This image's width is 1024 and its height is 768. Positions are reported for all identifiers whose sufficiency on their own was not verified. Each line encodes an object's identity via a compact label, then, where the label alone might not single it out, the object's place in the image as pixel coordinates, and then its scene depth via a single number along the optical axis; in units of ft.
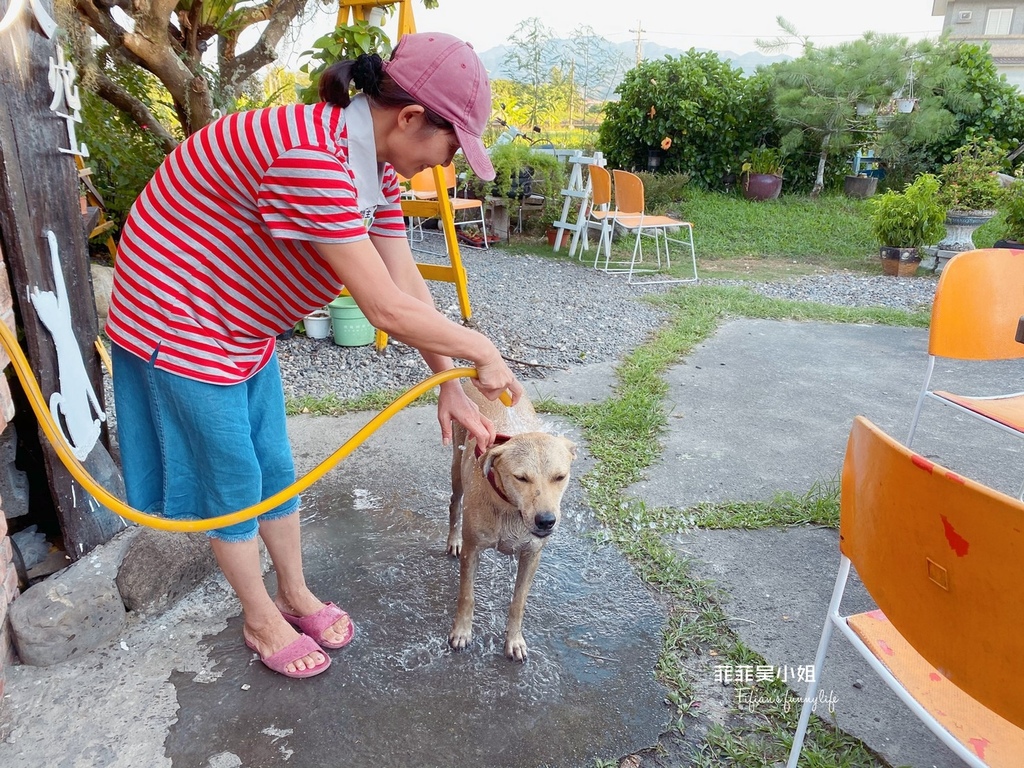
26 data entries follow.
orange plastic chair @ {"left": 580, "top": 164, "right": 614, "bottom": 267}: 28.78
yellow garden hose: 6.16
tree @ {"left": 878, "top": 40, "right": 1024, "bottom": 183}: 39.50
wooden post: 6.95
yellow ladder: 15.26
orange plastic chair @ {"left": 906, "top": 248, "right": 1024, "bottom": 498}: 9.30
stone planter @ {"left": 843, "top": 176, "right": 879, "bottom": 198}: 42.96
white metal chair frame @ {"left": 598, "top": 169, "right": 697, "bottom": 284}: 27.61
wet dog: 7.24
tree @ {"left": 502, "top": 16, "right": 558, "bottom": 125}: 41.02
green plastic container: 17.38
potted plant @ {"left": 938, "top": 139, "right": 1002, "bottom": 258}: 29.09
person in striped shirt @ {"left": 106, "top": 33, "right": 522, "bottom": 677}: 5.42
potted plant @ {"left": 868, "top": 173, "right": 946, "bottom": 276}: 29.12
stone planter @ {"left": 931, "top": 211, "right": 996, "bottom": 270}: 29.12
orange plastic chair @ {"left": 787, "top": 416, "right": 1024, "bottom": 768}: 3.49
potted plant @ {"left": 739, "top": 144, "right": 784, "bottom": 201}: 42.45
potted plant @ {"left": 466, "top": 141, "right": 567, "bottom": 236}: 32.91
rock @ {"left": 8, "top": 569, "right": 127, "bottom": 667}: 7.41
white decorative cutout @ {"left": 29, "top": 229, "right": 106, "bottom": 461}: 7.52
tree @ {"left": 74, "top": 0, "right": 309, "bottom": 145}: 15.85
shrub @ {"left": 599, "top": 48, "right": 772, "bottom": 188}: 42.70
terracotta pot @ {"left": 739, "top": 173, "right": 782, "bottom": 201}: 42.32
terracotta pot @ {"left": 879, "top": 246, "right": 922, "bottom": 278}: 29.89
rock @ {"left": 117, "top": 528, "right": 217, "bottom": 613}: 8.21
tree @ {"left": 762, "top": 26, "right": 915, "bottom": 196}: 40.11
